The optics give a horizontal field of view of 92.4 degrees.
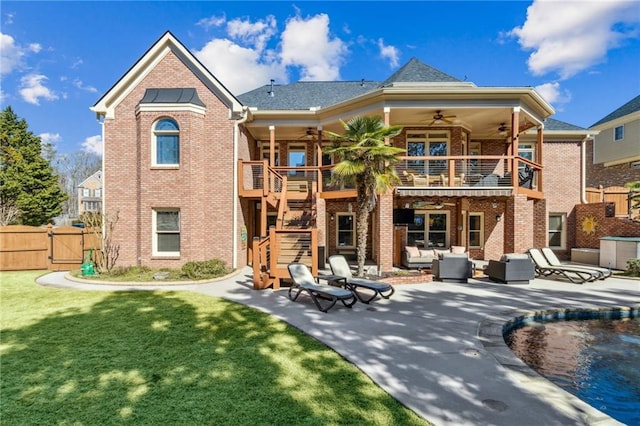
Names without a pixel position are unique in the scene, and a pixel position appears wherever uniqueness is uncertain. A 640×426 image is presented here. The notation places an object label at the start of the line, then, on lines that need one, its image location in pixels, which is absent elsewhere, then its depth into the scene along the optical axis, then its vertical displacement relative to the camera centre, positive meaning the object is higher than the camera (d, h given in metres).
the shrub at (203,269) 11.02 -2.00
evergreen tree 24.50 +3.12
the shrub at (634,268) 11.77 -2.01
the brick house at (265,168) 12.06 +2.04
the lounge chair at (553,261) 11.01 -1.75
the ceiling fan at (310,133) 15.25 +4.16
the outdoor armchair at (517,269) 10.42 -1.84
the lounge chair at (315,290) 7.26 -1.85
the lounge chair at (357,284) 8.09 -1.87
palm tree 9.91 +1.72
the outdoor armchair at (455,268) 10.71 -1.85
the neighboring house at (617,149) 20.44 +4.72
